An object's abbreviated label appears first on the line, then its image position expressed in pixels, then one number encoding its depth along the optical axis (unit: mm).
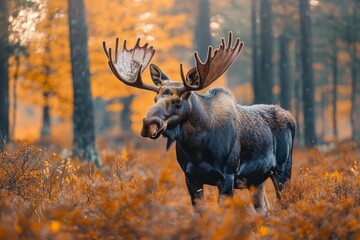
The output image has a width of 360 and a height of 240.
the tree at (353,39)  52437
